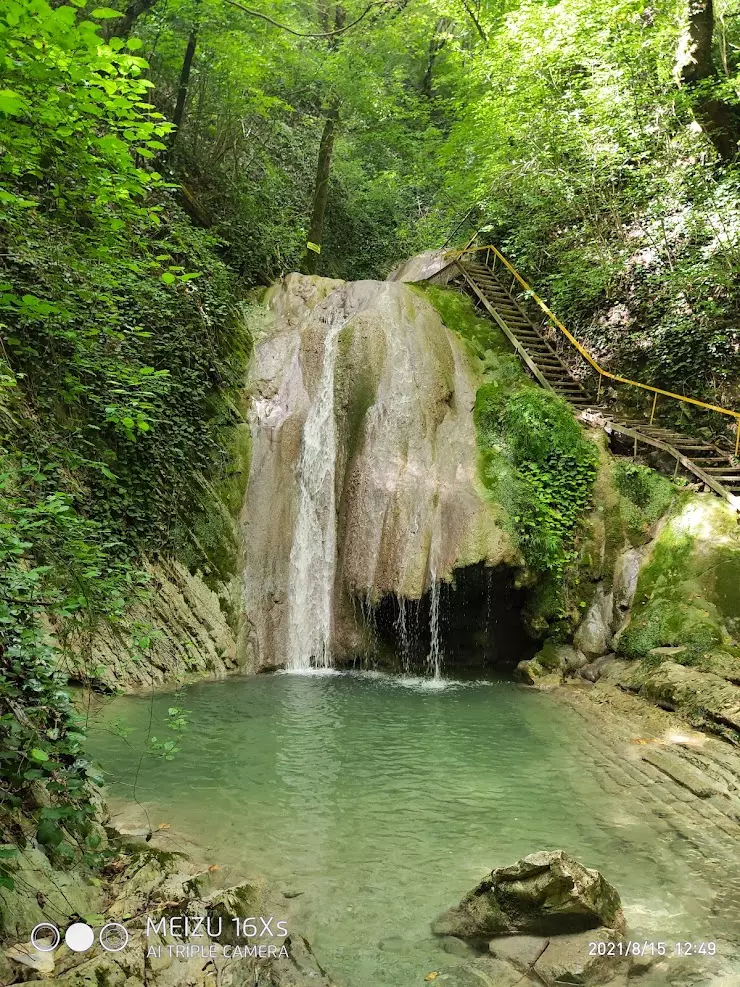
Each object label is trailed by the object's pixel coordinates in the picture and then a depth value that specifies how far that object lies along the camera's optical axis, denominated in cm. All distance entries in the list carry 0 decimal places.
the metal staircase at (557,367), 1029
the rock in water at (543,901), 375
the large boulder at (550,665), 951
